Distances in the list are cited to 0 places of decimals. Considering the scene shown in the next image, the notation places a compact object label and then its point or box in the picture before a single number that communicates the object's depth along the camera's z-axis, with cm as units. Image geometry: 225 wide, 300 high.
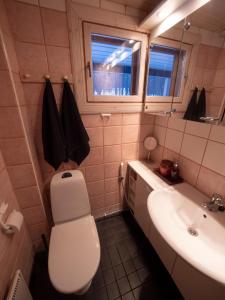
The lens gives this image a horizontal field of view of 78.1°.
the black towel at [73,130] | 110
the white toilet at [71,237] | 87
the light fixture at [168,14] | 88
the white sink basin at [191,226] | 61
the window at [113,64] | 111
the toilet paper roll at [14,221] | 88
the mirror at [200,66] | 82
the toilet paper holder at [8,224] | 83
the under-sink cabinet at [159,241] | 79
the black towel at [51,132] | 104
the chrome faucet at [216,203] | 89
